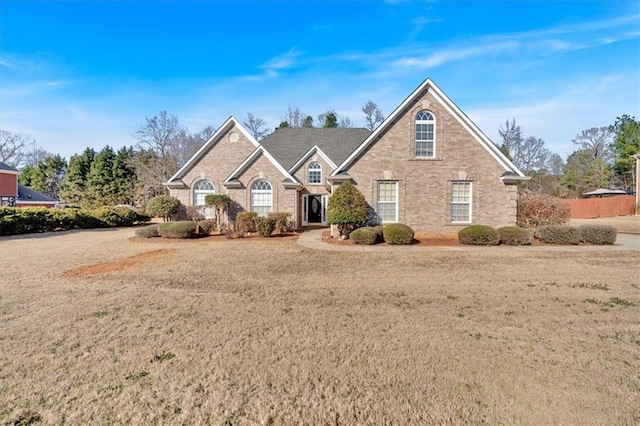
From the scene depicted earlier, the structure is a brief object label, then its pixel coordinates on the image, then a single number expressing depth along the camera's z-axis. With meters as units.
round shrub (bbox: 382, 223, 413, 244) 13.99
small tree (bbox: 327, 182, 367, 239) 14.86
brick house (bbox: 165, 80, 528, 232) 16.27
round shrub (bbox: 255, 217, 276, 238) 16.34
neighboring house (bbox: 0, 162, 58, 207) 32.25
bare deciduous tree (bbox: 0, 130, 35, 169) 52.42
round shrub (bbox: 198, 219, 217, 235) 17.67
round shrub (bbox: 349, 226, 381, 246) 14.05
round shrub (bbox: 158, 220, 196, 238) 16.44
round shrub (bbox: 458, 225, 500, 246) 13.82
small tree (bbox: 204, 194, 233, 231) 18.53
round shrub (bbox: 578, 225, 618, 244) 13.88
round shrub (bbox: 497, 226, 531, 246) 13.93
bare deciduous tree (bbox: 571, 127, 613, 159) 50.19
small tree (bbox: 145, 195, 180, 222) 19.31
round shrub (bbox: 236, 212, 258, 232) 16.62
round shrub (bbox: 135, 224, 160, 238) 16.92
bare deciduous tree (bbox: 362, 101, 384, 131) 47.47
